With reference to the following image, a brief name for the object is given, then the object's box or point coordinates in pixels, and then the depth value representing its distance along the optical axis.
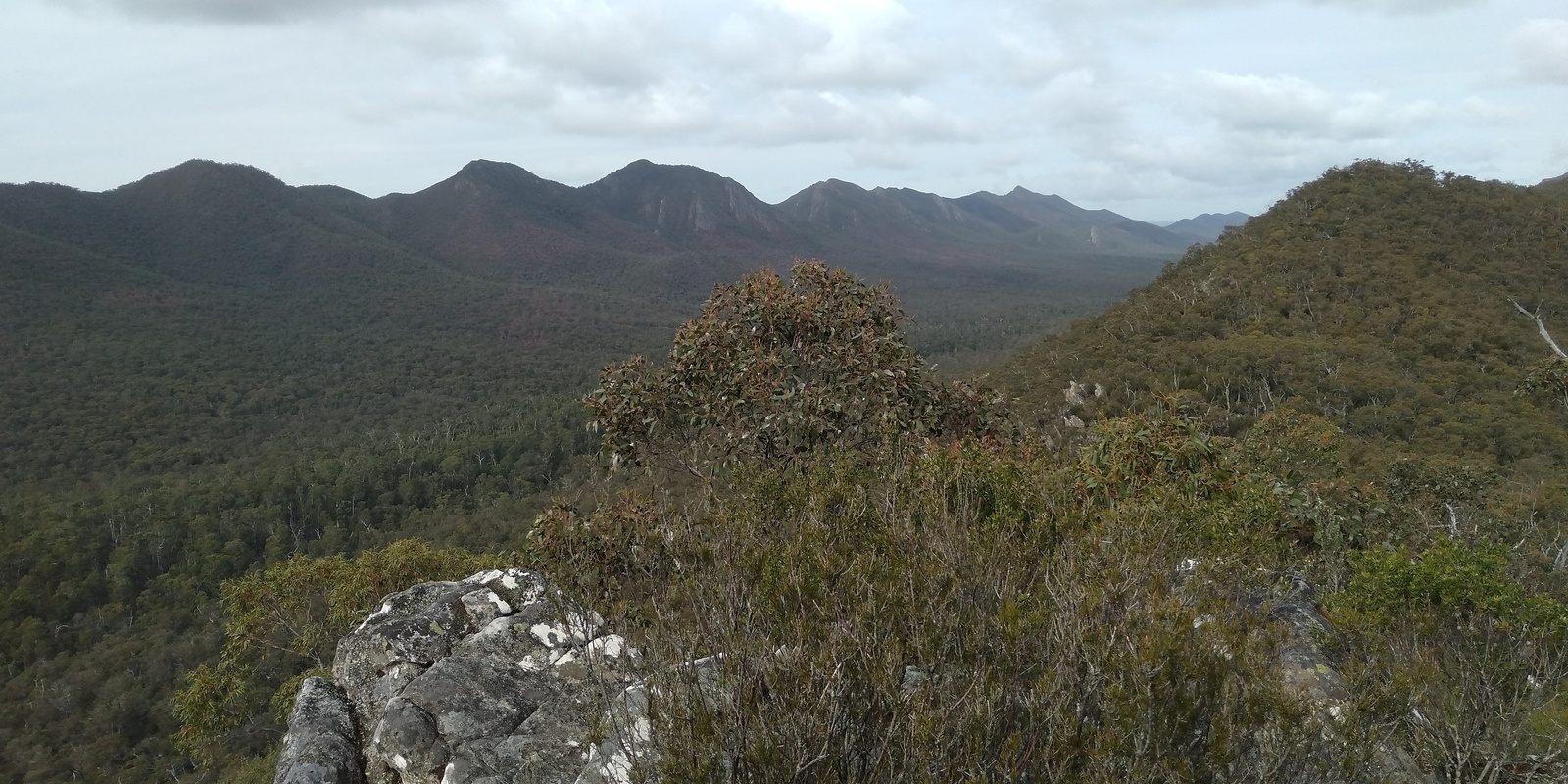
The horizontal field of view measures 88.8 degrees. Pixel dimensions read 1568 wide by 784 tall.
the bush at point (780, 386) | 7.64
